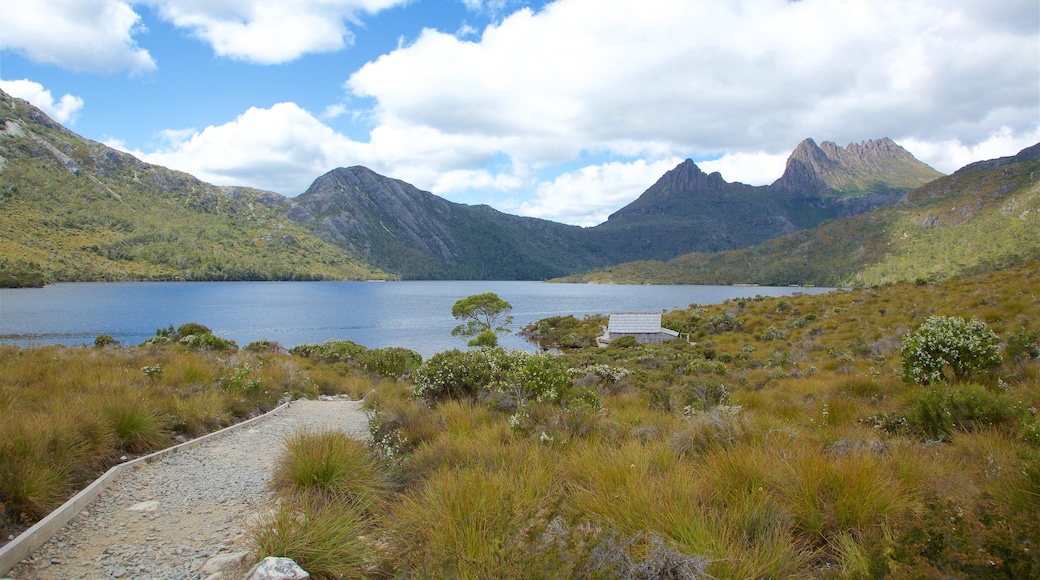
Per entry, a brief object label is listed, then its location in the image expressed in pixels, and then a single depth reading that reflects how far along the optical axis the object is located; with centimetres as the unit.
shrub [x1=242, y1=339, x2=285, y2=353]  2803
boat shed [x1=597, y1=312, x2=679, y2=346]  4262
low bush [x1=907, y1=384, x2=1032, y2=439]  635
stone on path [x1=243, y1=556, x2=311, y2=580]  359
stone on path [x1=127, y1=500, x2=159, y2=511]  568
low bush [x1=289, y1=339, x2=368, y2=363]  2714
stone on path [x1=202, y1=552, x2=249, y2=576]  425
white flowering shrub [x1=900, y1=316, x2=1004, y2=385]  927
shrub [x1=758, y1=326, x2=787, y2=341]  2994
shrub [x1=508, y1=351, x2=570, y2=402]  1019
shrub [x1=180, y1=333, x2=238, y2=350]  2375
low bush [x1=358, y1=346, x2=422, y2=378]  2312
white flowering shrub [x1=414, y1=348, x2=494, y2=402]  1209
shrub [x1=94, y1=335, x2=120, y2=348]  2930
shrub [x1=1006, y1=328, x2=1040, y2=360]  1064
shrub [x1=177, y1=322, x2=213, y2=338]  3075
